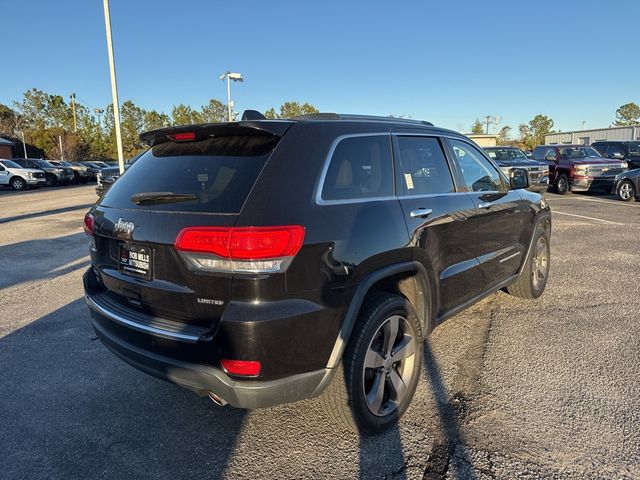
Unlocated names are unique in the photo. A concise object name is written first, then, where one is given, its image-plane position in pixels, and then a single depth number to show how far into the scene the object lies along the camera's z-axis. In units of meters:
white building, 50.03
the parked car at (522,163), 16.17
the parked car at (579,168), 16.86
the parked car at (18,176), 26.89
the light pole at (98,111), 60.28
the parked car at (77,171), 32.30
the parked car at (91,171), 35.26
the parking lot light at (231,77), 29.14
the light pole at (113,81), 16.17
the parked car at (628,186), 14.48
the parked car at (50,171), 29.06
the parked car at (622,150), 19.25
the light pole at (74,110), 63.39
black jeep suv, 2.21
